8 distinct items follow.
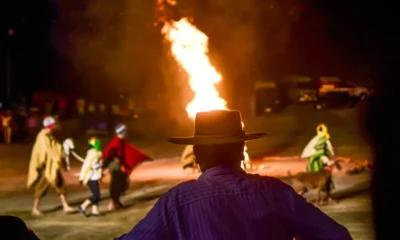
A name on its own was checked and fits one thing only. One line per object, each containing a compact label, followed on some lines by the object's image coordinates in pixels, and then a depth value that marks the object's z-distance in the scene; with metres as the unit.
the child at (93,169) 10.81
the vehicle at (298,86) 35.41
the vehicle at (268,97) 34.62
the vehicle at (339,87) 32.00
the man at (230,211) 2.42
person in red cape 11.20
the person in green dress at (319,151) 11.73
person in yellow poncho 10.98
